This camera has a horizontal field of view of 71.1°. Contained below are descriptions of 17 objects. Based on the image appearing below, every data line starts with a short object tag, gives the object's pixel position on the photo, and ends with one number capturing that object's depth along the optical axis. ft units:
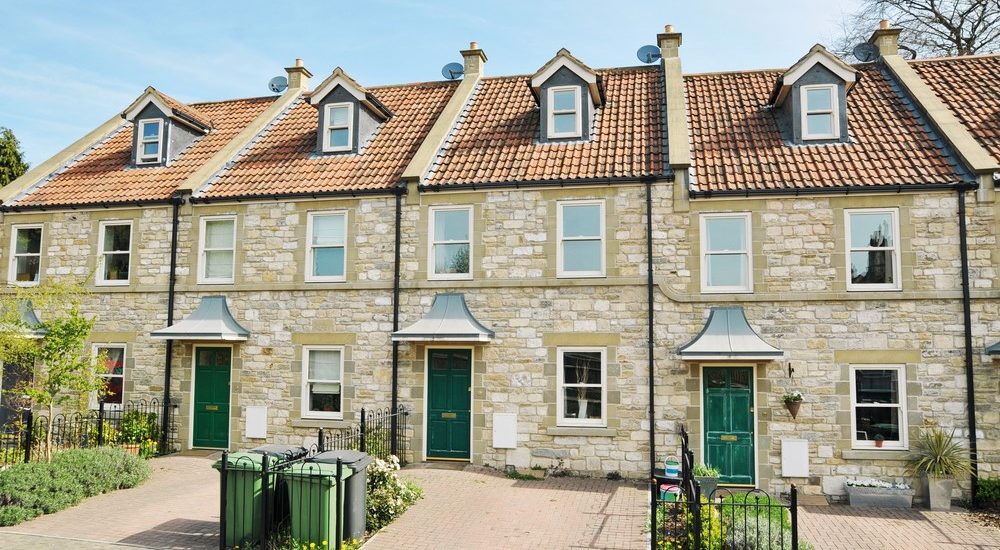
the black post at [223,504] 31.86
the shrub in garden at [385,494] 35.76
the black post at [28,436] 45.59
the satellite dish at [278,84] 72.84
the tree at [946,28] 80.18
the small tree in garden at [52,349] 45.75
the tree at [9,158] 86.79
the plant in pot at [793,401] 44.64
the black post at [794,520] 26.22
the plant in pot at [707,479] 40.06
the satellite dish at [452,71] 69.26
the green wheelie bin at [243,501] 32.19
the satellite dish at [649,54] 65.41
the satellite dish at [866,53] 61.67
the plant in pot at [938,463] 42.09
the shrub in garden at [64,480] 37.27
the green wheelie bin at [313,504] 31.40
